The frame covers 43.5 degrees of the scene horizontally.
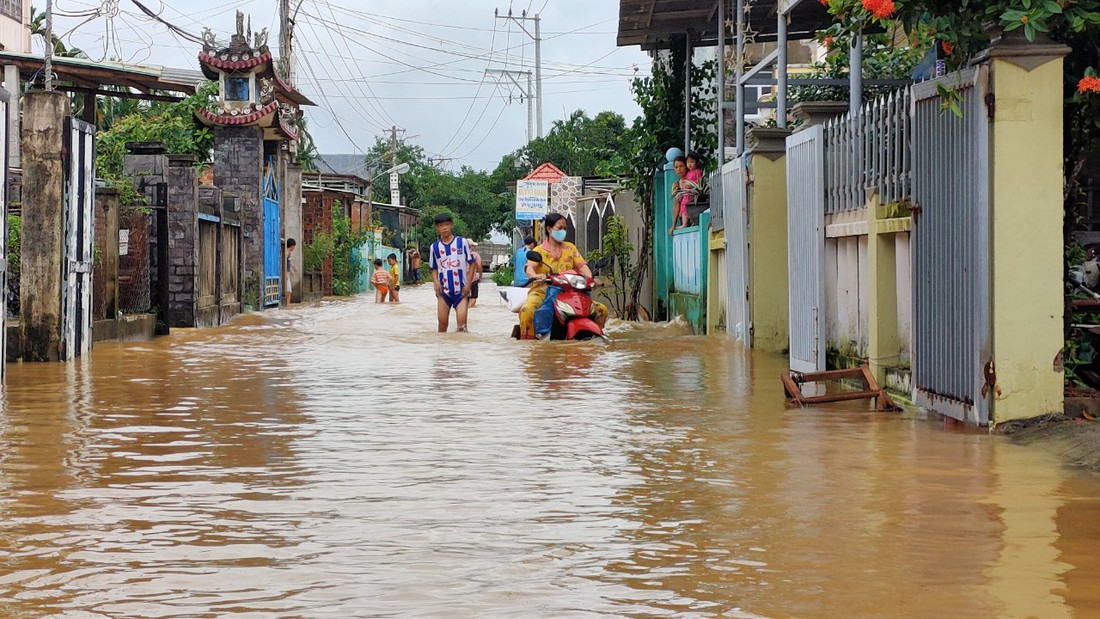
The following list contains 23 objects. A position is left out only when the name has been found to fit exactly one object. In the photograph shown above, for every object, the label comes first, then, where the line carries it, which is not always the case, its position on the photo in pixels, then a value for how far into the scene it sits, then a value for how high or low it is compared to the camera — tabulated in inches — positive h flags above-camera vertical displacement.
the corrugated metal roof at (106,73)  887.1 +147.4
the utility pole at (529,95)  2851.9 +413.1
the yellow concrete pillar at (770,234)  542.9 +22.1
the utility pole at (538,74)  2586.1 +423.0
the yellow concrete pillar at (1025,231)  294.0 +11.9
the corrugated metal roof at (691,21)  681.0 +144.5
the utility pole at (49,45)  619.8 +117.8
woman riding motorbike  657.6 +9.3
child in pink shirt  741.9 +61.6
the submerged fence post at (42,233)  519.8 +24.4
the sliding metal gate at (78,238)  530.6 +23.5
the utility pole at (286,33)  1491.1 +284.3
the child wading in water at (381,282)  1333.7 +11.4
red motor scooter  646.5 -6.4
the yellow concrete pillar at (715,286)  658.8 +2.0
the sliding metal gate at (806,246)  429.4 +14.0
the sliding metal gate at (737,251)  558.3 +16.2
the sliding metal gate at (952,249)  298.2 +8.7
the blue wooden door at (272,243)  1105.4 +42.4
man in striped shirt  720.3 +14.2
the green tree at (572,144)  2410.2 +267.6
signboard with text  1216.8 +81.9
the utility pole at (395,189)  2974.9 +229.3
